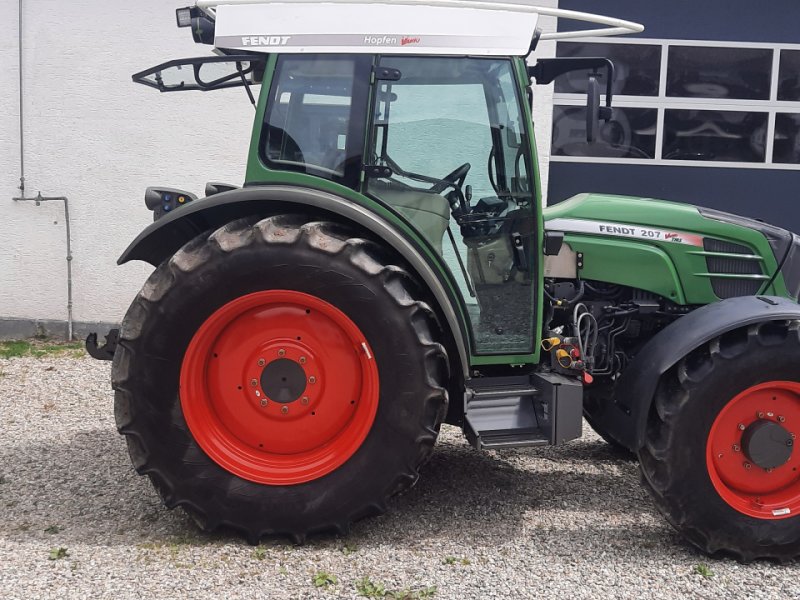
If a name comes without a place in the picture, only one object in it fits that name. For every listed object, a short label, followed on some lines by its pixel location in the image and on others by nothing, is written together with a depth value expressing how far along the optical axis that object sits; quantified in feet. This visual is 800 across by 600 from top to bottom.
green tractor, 10.21
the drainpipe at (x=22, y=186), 23.54
